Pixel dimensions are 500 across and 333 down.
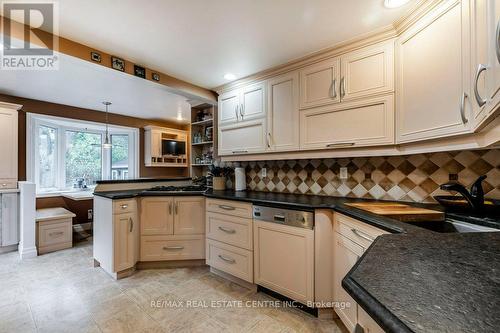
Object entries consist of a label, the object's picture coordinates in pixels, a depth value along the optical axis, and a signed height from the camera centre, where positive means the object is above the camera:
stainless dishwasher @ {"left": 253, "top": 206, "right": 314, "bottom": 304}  1.73 -0.72
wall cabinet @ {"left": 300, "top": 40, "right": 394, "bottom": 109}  1.73 +0.78
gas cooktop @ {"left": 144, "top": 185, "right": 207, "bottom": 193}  2.62 -0.28
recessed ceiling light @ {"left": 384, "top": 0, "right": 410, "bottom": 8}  1.43 +1.08
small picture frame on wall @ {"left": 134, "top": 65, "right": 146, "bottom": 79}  2.27 +1.00
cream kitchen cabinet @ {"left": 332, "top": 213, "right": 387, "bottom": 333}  1.35 -0.56
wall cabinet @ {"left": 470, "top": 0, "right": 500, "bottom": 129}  0.91 +0.49
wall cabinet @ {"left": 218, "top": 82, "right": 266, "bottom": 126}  2.47 +0.75
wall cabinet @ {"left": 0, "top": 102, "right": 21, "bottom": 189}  3.02 +0.32
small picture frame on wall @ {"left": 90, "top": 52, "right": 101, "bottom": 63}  1.96 +1.00
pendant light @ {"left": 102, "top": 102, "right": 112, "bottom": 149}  3.86 +0.80
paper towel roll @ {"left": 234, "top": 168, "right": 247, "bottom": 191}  2.82 -0.15
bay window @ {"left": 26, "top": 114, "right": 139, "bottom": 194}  3.77 +0.27
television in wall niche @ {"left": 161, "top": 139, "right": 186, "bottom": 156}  5.16 +0.48
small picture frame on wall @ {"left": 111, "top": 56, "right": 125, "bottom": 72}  2.10 +1.00
